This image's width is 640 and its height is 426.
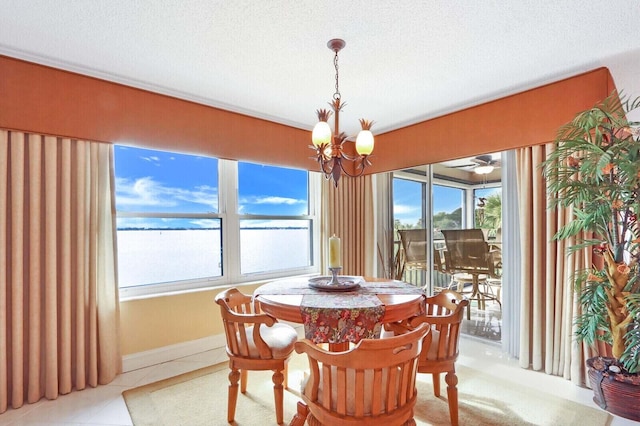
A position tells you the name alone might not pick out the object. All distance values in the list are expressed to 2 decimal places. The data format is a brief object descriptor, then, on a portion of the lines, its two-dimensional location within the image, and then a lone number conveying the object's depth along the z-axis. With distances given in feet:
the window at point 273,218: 11.85
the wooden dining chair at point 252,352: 6.21
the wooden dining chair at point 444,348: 6.14
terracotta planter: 6.48
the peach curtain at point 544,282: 8.29
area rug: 6.73
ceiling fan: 10.53
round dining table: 5.82
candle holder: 7.35
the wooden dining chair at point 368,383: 4.23
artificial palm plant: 6.47
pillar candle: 7.21
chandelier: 6.73
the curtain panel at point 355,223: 13.61
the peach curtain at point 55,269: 7.25
